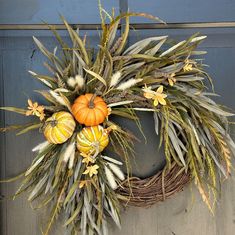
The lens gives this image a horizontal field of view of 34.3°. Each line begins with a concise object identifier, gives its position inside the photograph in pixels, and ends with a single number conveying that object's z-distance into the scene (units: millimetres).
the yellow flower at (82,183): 1316
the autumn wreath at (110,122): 1304
